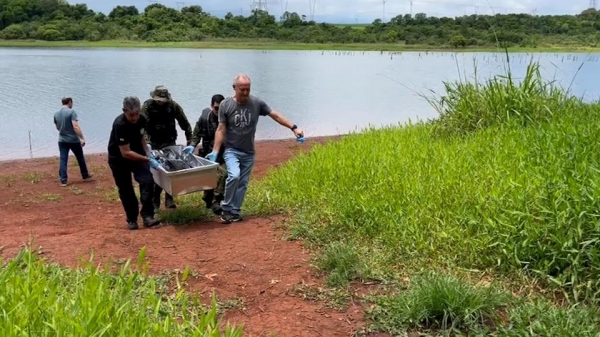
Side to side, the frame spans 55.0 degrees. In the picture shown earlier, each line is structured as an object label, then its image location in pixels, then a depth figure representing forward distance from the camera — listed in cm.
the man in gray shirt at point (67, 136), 930
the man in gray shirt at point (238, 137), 580
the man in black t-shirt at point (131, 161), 555
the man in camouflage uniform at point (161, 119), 638
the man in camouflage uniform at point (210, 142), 644
